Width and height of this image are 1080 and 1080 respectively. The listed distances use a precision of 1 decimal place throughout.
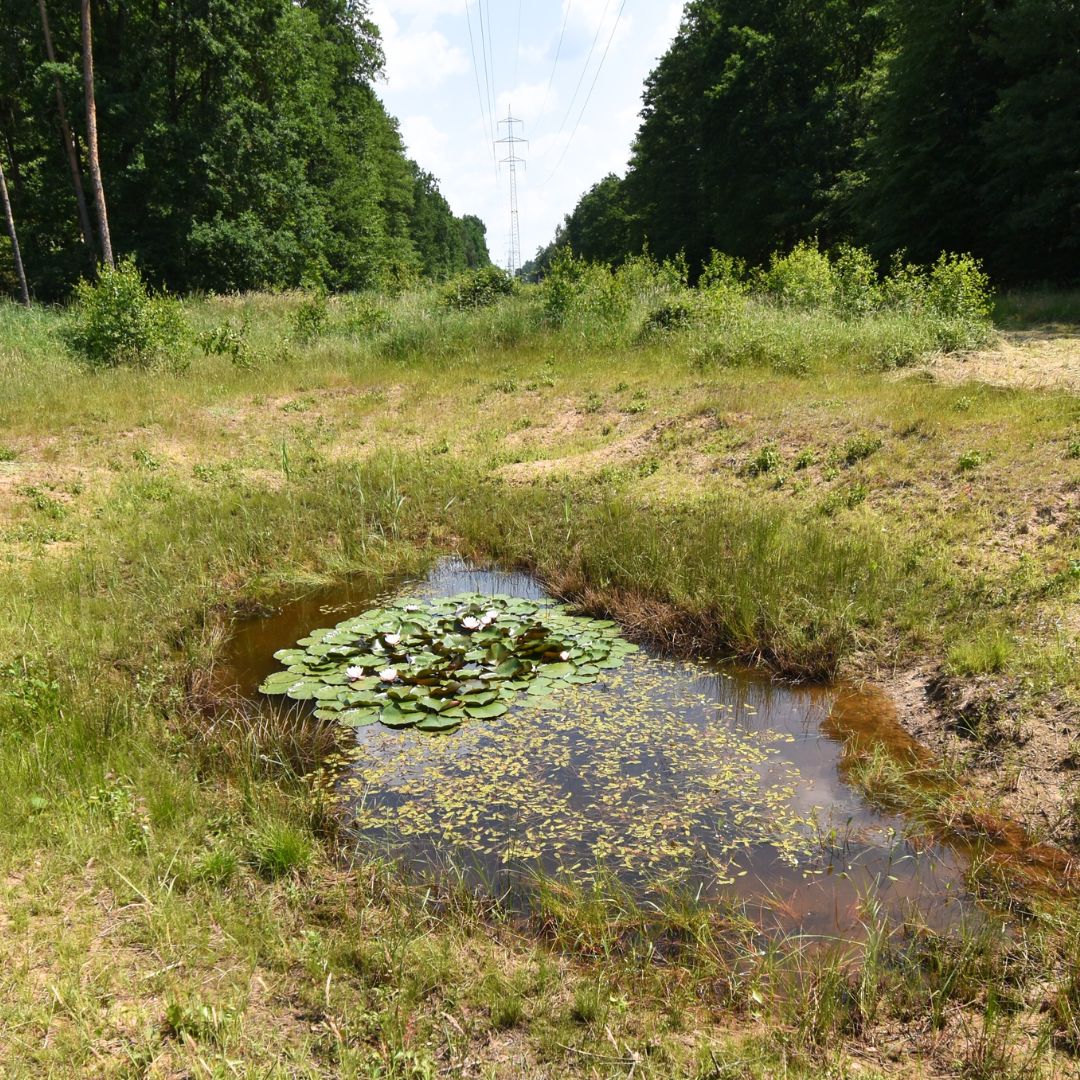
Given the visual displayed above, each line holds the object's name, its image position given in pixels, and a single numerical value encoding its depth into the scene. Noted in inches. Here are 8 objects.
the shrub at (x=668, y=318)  568.7
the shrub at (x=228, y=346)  575.2
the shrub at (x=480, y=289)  732.0
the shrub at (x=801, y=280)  586.2
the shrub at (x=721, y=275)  584.5
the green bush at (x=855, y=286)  552.7
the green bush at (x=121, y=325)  536.4
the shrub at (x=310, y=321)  649.6
